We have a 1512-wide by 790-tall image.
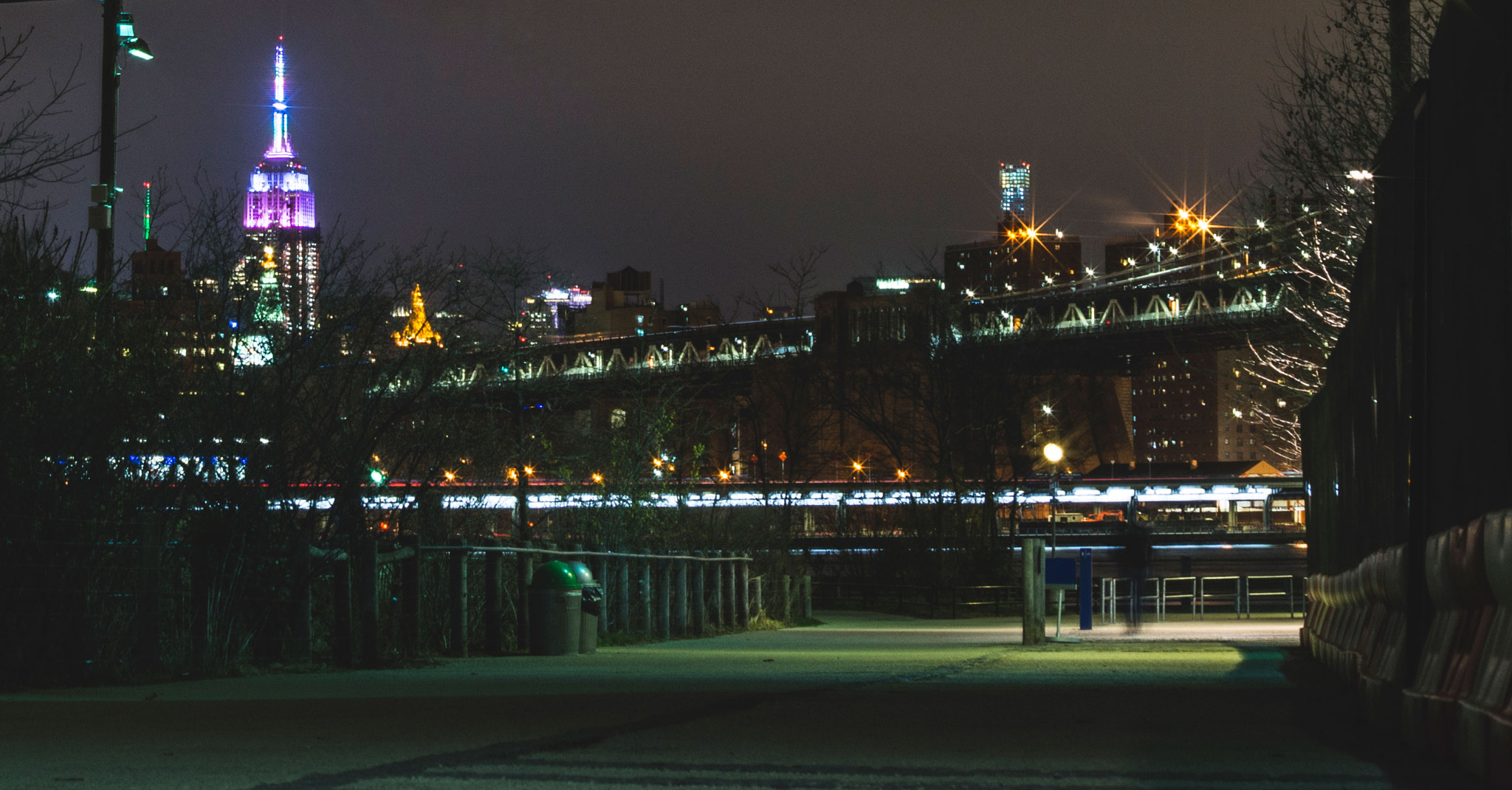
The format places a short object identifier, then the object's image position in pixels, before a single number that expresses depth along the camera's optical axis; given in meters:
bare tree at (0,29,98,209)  11.64
